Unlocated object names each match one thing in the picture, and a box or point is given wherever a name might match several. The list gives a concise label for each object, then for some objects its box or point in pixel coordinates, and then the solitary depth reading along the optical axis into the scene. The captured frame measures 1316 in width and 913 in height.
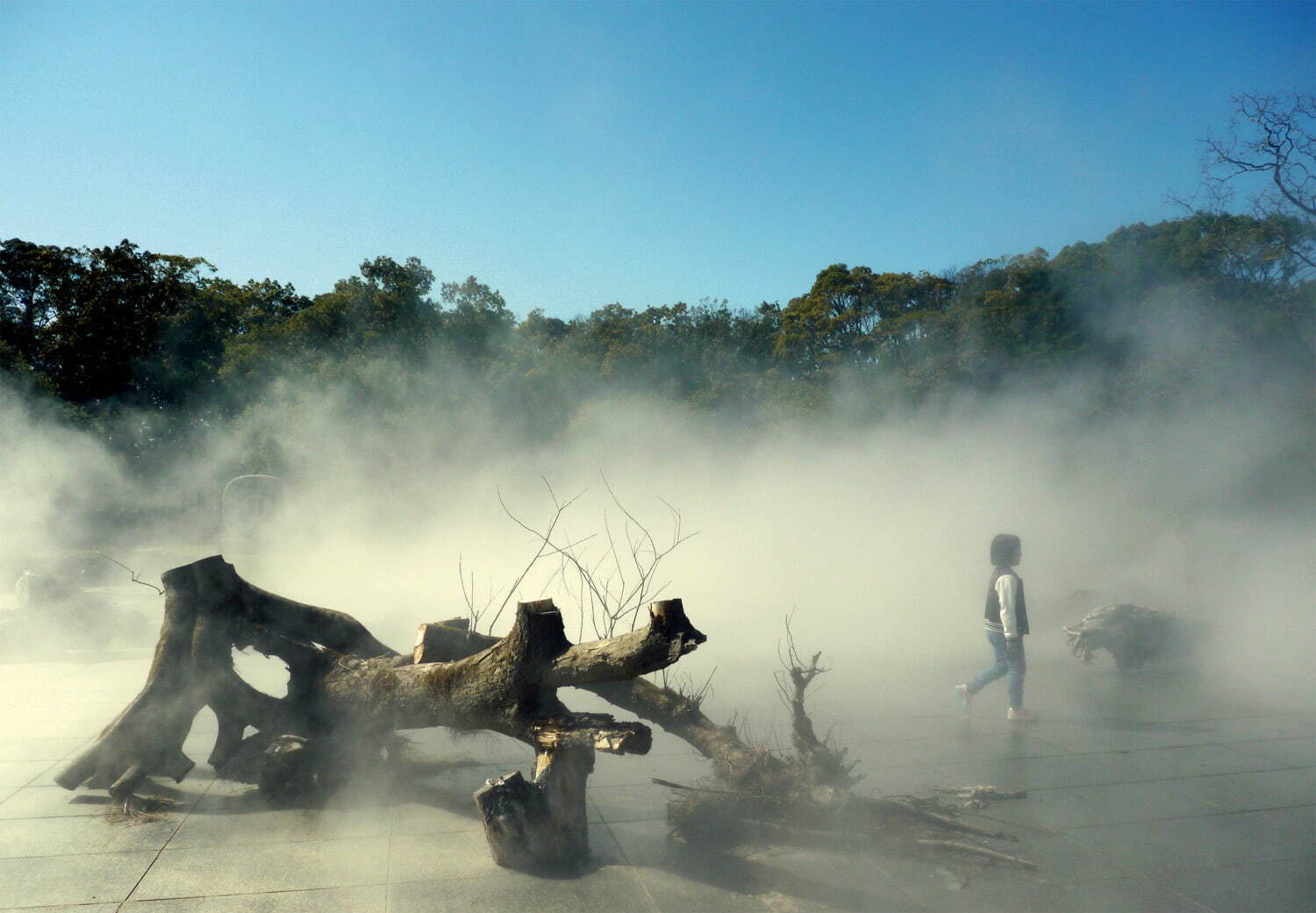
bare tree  11.09
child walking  6.90
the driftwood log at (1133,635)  9.34
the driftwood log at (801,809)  4.44
